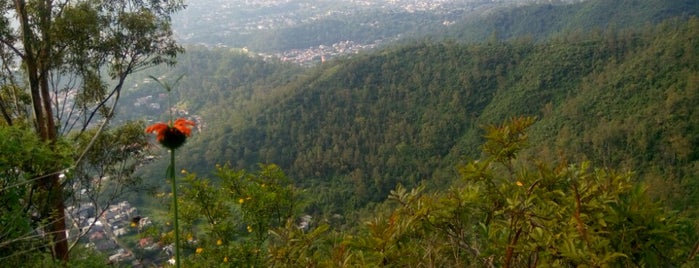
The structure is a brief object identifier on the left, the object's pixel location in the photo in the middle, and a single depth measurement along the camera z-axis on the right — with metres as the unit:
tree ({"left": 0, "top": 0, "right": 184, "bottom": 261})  4.57
